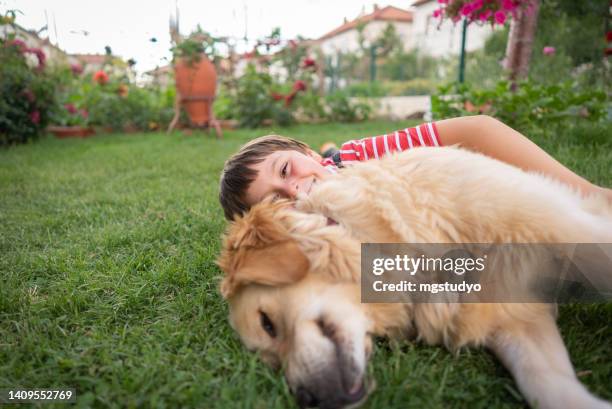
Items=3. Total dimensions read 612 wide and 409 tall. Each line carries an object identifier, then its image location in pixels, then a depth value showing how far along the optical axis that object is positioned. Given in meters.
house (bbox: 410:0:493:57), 25.26
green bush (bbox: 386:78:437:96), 17.14
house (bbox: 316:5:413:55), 40.38
